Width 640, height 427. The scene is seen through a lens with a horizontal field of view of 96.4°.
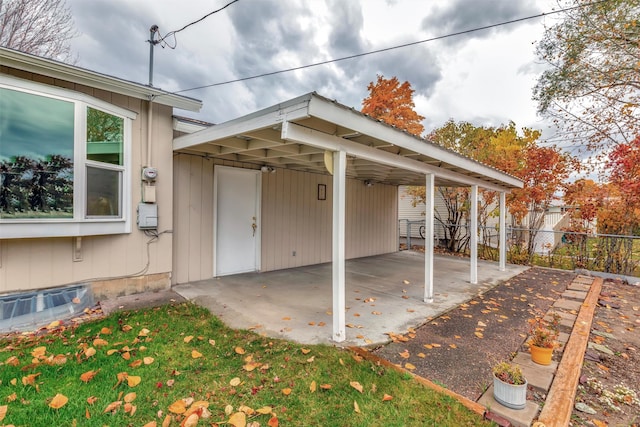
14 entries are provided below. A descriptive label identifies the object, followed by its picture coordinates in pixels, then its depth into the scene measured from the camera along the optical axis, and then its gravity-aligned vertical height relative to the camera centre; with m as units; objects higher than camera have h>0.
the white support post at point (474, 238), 5.51 -0.50
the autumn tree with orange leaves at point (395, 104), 12.91 +4.94
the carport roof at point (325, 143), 2.50 +0.85
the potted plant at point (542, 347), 2.55 -1.21
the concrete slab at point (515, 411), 1.84 -1.34
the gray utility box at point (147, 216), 4.06 -0.10
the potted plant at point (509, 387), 1.94 -1.20
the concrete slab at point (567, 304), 4.21 -1.40
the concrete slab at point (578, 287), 5.30 -1.40
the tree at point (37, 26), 7.43 +4.93
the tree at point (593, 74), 5.84 +3.22
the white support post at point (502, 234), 6.76 -0.51
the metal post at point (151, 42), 4.55 +2.81
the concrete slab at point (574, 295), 4.76 -1.40
